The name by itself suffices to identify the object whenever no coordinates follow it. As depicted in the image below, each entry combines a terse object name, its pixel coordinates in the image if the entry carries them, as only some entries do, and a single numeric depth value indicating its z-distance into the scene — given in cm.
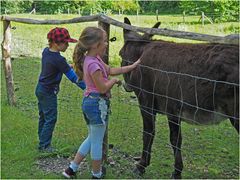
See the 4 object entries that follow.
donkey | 383
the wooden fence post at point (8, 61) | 787
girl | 414
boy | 519
